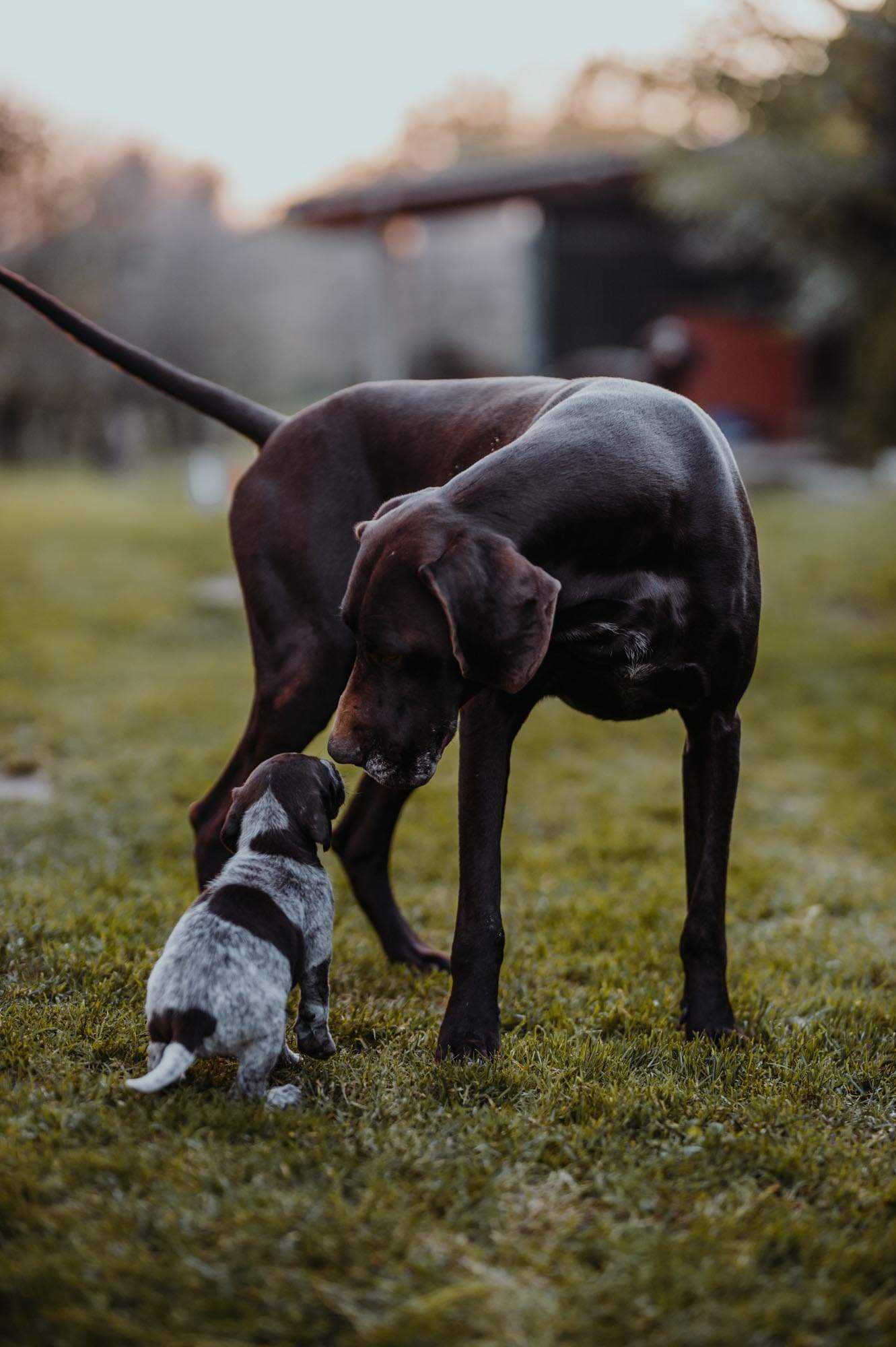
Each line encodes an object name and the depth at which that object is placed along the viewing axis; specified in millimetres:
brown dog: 2701
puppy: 2629
